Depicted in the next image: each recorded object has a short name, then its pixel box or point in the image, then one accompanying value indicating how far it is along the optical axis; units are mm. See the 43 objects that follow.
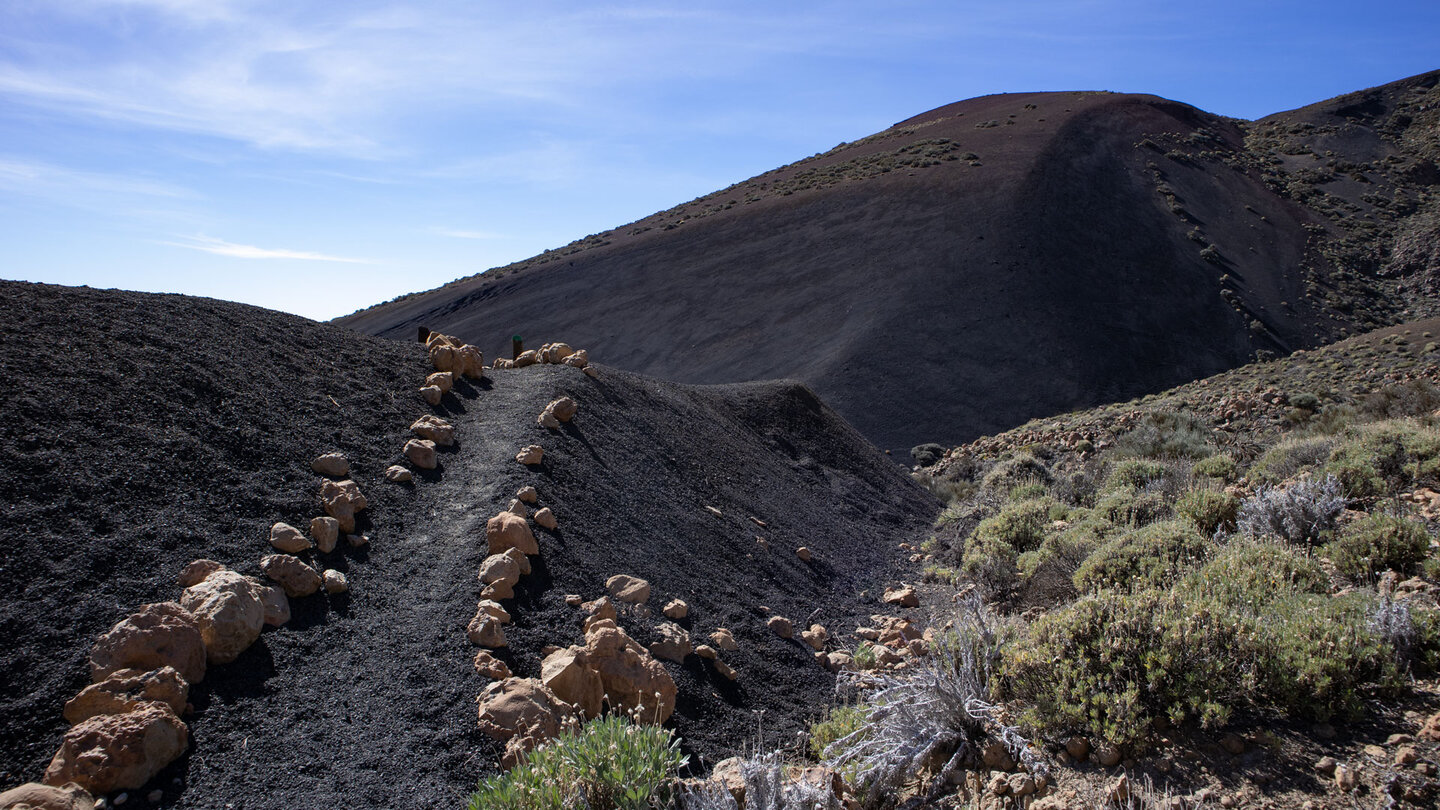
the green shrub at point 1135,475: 8898
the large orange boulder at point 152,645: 3395
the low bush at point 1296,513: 5652
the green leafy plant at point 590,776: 2934
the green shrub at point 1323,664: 3301
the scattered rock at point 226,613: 3672
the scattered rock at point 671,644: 4840
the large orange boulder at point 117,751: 2932
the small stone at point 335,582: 4410
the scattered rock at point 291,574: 4262
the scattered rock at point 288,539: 4469
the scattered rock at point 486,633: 4223
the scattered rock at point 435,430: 6465
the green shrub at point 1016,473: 11883
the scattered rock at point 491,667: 4016
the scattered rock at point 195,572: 3996
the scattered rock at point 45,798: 2668
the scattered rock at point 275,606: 4031
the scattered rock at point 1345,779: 2912
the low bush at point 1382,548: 4727
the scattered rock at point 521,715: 3553
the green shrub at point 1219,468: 8156
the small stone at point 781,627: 5973
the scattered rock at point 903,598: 7441
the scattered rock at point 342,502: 4957
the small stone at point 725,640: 5281
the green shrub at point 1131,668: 3404
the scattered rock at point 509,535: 5023
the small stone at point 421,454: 6055
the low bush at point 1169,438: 11578
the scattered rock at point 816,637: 6047
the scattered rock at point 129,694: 3215
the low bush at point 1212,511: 6387
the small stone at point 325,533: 4691
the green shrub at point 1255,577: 4180
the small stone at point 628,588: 5230
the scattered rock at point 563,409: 7418
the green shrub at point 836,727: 4242
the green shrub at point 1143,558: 5250
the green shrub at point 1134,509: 7273
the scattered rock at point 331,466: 5387
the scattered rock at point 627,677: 4195
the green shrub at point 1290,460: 7432
